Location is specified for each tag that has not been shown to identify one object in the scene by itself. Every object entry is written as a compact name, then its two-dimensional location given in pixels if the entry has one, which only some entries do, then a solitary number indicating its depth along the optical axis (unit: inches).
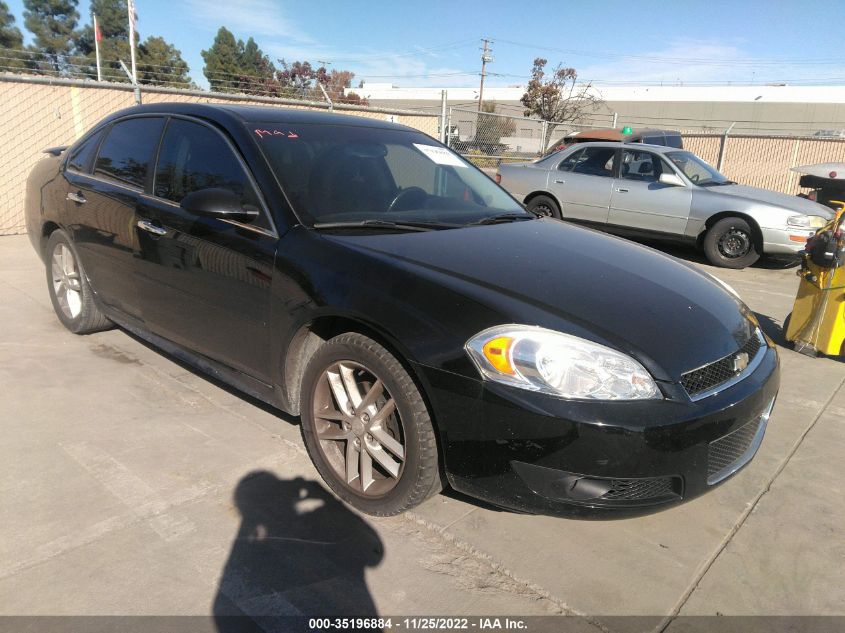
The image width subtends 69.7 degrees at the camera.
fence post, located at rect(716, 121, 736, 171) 632.7
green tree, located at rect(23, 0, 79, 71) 2085.4
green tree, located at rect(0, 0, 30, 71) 1941.4
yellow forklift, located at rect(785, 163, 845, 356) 177.8
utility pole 2151.8
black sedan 83.0
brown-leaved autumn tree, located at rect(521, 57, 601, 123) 1752.0
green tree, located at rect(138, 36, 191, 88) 1817.2
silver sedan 309.4
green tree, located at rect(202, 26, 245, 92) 2309.3
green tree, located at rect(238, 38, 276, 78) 2356.1
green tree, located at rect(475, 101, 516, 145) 695.5
